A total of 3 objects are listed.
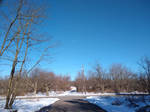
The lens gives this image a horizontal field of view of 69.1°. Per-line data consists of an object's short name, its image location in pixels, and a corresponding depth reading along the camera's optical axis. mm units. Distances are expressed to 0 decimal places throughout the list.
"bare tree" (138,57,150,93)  13251
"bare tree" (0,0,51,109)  7011
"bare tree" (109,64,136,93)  37594
